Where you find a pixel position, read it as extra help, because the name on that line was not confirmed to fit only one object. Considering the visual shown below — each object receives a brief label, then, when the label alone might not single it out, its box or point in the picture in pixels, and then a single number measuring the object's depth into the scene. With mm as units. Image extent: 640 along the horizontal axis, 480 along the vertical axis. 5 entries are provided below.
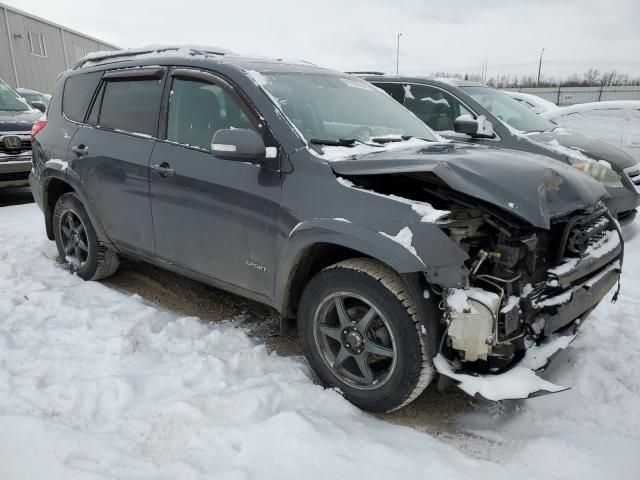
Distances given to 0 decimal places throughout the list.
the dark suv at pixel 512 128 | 5410
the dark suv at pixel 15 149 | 7312
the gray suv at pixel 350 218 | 2303
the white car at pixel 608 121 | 8453
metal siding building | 21484
